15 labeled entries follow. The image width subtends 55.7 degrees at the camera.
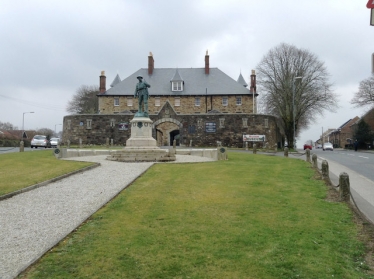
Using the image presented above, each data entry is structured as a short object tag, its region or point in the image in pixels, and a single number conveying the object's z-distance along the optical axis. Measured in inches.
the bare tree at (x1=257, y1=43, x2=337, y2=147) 1804.9
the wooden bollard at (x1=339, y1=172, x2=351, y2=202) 367.2
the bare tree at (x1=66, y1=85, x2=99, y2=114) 2977.1
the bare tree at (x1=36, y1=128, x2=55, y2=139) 4493.1
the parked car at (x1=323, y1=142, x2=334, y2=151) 2220.0
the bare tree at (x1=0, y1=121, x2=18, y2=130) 4489.4
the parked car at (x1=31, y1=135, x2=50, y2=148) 1633.9
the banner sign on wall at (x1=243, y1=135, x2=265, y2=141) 1795.0
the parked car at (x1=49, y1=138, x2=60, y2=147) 1836.9
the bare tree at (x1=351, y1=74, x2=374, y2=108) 1975.6
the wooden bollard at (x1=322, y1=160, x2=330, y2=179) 494.6
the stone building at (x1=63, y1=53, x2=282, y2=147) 1819.6
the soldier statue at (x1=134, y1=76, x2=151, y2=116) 933.8
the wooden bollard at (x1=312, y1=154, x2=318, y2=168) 652.4
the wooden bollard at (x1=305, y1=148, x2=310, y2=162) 835.8
